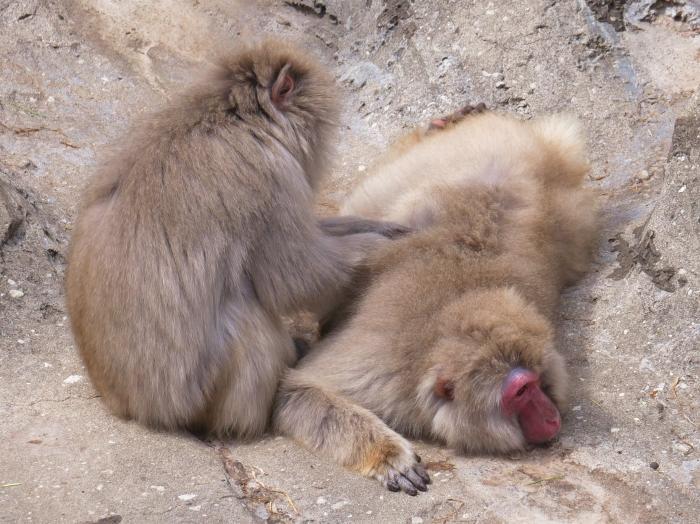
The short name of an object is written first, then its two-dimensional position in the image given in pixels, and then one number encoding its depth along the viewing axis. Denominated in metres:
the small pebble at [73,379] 9.84
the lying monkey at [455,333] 8.78
